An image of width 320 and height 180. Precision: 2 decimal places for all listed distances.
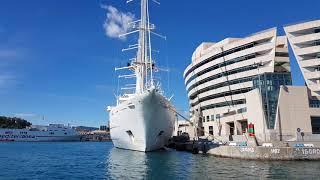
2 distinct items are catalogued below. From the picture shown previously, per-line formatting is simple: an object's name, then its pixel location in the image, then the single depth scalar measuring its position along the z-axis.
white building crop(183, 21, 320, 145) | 45.59
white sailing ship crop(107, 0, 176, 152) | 40.87
